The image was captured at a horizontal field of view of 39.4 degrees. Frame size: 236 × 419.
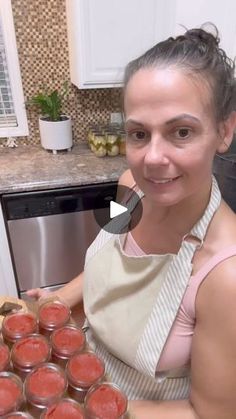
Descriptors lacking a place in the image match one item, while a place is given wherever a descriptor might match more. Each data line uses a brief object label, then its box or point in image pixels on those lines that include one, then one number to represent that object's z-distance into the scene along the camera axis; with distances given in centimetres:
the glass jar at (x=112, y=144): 173
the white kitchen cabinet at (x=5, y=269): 156
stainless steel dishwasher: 152
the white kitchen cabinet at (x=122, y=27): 147
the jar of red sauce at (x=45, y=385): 58
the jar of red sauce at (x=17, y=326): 70
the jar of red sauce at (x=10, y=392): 57
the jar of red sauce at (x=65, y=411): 55
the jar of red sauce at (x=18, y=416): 55
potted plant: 172
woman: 55
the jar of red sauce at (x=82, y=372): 61
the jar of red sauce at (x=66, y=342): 67
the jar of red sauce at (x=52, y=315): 74
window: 166
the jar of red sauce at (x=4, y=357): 64
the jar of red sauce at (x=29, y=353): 65
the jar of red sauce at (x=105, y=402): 56
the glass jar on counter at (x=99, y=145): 173
